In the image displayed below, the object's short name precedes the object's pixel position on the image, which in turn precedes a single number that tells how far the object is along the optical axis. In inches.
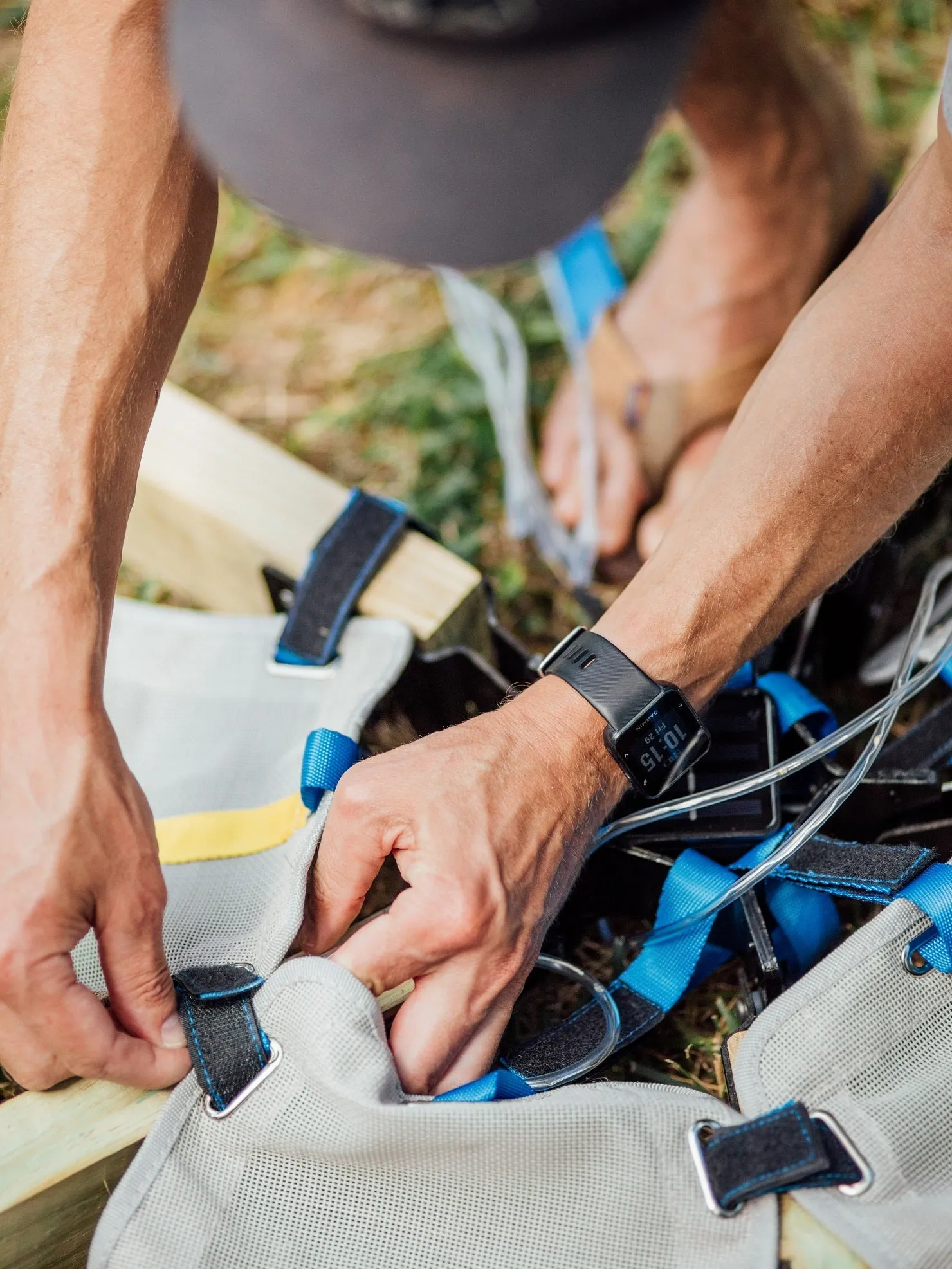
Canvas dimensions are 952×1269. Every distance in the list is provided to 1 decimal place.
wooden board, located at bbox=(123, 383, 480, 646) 52.6
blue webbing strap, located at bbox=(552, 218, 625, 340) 80.0
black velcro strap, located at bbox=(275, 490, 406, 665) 49.2
